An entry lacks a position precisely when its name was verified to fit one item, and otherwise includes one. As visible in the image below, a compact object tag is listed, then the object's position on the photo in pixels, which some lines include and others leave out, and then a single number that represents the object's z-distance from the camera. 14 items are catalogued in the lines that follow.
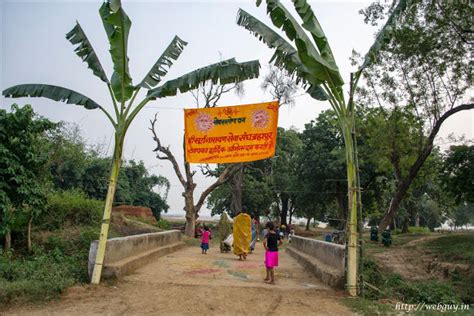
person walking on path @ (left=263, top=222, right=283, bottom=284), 8.97
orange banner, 10.95
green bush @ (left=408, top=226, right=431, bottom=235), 42.47
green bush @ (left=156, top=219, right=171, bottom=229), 26.43
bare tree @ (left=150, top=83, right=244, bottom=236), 25.12
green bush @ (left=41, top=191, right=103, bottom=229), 13.37
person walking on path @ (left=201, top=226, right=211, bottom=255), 15.24
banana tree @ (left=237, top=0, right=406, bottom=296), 7.70
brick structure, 27.88
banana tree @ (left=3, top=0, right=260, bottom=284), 8.05
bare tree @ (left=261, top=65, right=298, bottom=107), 26.47
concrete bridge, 6.43
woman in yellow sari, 13.68
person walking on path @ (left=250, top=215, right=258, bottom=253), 16.45
